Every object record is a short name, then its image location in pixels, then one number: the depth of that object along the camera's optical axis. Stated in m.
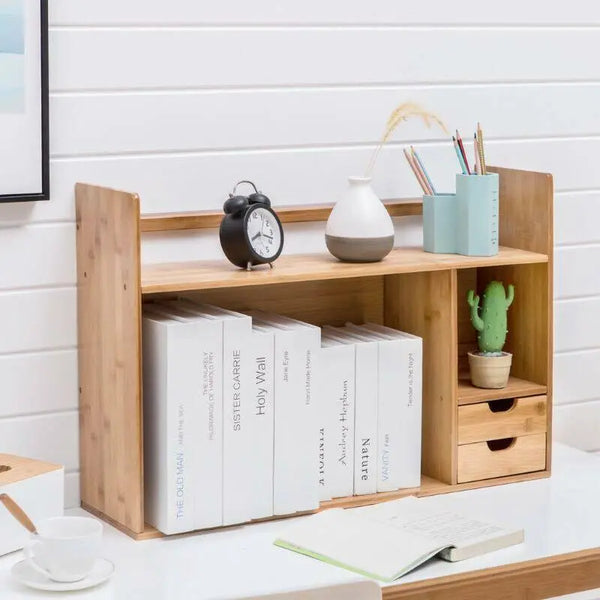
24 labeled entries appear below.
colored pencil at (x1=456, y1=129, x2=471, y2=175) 3.01
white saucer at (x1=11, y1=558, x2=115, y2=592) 2.66
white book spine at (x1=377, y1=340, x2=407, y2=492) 2.94
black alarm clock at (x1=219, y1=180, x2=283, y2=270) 2.86
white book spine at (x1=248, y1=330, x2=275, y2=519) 2.84
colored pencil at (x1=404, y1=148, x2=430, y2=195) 3.04
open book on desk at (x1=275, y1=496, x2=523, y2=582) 2.74
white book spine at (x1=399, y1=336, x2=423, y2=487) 2.96
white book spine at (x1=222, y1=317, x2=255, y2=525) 2.83
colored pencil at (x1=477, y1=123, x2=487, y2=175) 3.00
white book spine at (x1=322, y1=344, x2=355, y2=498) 2.91
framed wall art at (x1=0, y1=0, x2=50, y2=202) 2.84
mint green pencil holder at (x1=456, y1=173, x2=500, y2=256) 2.99
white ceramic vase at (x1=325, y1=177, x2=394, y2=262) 2.93
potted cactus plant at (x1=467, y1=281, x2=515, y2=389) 3.03
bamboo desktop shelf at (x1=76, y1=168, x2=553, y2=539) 2.82
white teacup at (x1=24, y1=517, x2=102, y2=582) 2.65
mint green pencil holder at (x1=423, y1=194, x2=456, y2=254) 3.01
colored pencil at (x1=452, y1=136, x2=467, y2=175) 3.02
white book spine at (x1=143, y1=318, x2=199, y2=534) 2.80
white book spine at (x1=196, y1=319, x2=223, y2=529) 2.81
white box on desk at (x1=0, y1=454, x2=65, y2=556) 2.74
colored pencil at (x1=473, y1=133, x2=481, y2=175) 3.00
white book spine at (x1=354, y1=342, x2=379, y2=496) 2.93
